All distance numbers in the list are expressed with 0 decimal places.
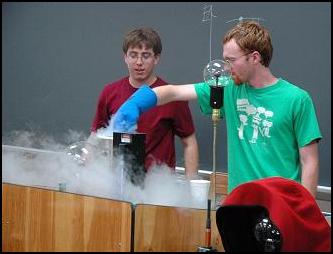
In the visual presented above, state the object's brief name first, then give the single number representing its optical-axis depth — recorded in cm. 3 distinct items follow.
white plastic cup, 405
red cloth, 331
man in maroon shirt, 442
